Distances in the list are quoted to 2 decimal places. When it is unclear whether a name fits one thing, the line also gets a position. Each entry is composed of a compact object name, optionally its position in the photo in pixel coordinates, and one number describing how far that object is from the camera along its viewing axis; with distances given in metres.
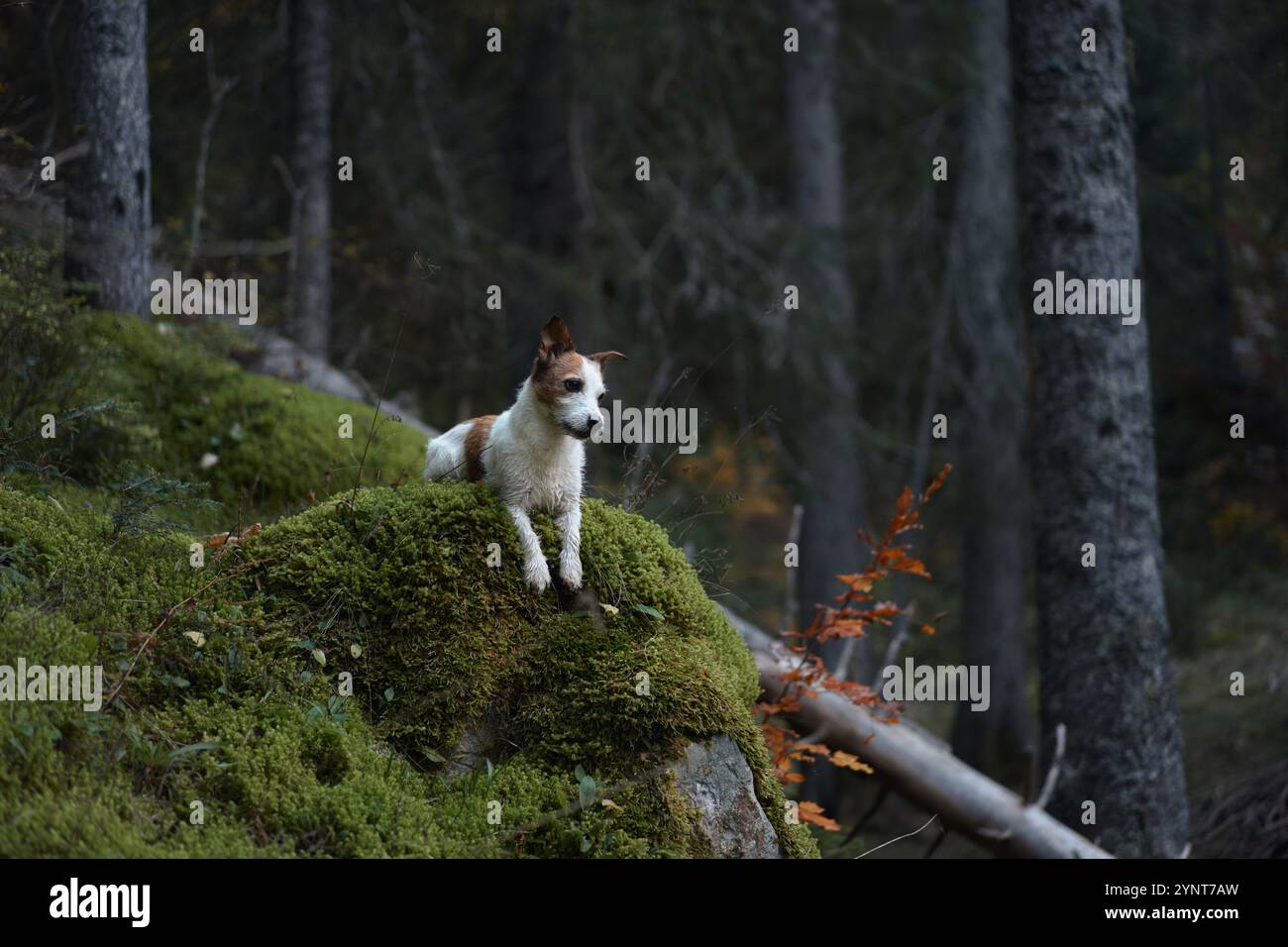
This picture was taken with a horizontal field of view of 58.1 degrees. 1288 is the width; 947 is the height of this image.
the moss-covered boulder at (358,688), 4.36
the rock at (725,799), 4.91
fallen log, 7.82
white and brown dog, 5.34
